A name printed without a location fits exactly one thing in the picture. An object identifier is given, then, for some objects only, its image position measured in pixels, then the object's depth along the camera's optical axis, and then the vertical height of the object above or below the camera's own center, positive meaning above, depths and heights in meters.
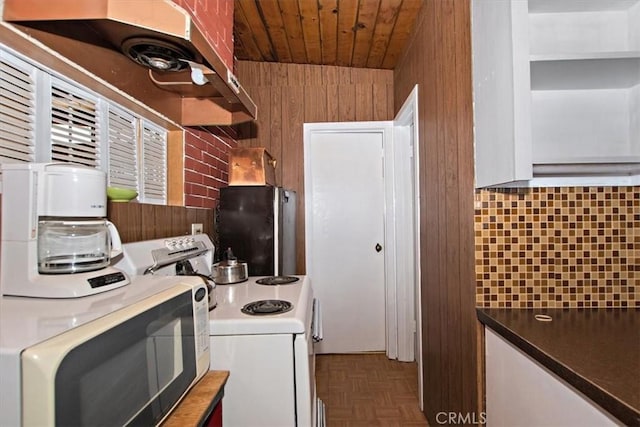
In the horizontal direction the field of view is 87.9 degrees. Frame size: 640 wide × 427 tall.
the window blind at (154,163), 1.76 +0.31
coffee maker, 0.80 -0.03
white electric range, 1.13 -0.51
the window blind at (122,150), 1.51 +0.34
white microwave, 0.47 -0.24
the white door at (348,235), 3.07 -0.16
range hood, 0.93 +0.61
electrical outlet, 2.01 -0.06
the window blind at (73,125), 1.21 +0.37
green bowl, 1.23 +0.10
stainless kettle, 1.75 -0.28
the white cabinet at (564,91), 1.06 +0.45
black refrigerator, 2.22 -0.05
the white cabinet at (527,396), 0.79 -0.51
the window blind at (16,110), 1.00 +0.35
